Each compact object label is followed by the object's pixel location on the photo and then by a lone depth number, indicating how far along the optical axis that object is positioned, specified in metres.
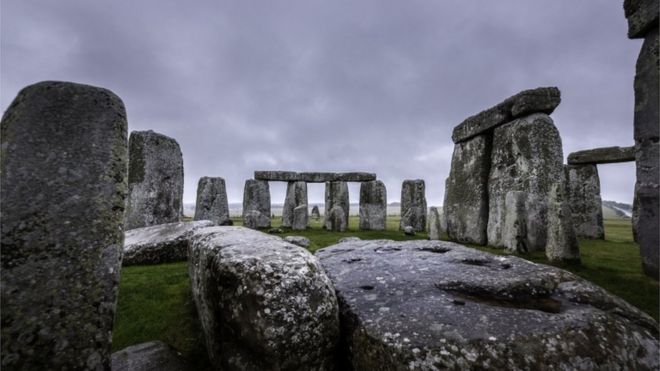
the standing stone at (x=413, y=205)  13.95
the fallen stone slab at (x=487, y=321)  1.62
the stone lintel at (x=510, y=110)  6.29
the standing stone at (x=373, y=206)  14.37
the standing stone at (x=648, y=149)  3.87
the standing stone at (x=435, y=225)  8.63
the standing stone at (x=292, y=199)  15.91
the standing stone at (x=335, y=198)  14.26
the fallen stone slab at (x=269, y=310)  1.67
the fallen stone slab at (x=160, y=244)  4.89
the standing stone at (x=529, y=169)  5.84
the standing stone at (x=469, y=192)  7.58
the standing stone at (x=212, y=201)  11.07
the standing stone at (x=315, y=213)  30.36
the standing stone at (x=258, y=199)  14.74
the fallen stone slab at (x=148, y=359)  2.12
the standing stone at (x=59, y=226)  1.53
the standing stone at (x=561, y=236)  4.67
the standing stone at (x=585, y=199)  10.36
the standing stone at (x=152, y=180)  6.64
